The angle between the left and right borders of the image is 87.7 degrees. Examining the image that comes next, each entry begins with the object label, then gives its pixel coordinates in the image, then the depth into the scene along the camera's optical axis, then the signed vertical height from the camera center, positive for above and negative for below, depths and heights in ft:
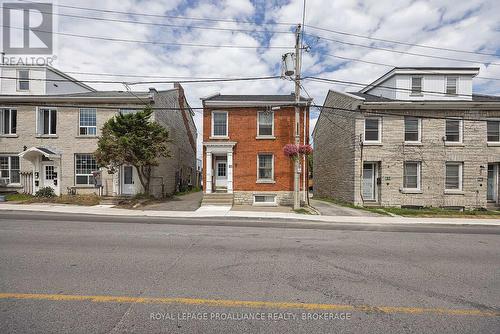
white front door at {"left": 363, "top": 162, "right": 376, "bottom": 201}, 57.72 -3.72
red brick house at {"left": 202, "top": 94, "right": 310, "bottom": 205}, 56.95 +4.30
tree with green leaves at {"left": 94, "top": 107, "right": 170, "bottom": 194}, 49.98 +4.29
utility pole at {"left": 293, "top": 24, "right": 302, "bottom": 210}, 47.39 +9.01
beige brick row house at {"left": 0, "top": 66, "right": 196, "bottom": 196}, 60.59 +5.31
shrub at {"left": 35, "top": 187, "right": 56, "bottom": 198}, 57.57 -6.43
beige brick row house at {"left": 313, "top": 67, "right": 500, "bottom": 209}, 55.16 +2.86
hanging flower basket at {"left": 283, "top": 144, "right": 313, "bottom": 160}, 48.40 +2.78
